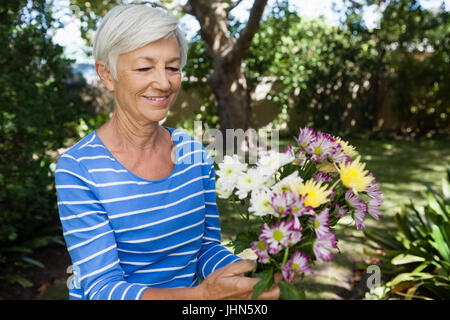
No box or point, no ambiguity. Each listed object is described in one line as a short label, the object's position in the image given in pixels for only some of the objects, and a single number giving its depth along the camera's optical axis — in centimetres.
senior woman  154
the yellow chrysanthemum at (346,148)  155
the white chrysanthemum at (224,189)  141
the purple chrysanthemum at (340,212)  142
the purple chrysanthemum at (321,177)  144
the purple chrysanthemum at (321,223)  125
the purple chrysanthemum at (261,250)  124
